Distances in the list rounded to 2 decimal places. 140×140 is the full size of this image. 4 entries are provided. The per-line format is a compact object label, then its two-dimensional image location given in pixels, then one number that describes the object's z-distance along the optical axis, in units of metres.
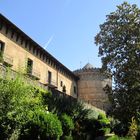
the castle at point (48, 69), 13.47
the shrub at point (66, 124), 9.47
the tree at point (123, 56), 11.52
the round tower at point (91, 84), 22.90
